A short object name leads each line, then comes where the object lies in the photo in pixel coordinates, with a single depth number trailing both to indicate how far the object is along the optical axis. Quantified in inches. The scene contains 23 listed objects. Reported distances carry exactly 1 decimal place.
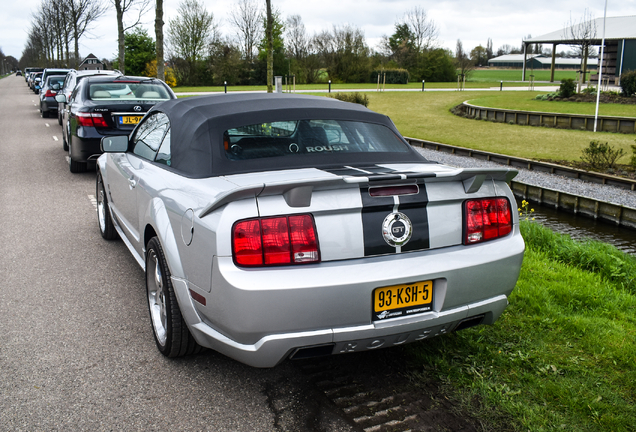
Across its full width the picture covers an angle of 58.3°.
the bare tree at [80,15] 1817.1
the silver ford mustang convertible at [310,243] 107.5
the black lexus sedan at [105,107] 375.9
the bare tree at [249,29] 2541.8
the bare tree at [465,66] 1982.0
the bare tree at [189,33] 2351.1
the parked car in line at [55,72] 1140.5
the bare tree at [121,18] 1070.9
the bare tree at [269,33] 730.8
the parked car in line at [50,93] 906.1
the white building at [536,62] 4719.5
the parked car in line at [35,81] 1580.3
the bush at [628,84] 1128.8
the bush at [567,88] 1181.1
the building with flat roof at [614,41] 1610.5
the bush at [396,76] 2218.3
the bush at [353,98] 908.2
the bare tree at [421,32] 2970.0
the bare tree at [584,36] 1322.6
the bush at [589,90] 1201.5
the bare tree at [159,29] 797.2
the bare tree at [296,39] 2623.0
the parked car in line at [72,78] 580.3
